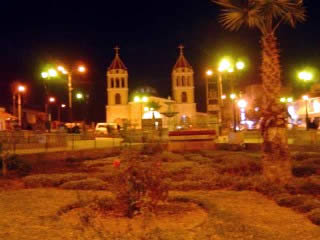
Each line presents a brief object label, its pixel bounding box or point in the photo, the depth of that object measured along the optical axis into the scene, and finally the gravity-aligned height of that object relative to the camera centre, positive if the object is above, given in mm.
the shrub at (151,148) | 21734 -824
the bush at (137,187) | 7816 -958
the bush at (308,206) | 8141 -1420
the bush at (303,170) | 13223 -1280
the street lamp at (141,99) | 69625 +5389
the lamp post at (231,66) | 26797 +3723
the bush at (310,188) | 10188 -1379
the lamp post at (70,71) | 30419 +4233
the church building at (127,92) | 82519 +7199
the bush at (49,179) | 12134 -1225
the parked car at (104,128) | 47006 +542
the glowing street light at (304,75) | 33000 +3772
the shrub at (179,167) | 14211 -1204
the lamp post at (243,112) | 63056 +2332
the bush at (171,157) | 18094 -1075
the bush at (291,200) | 8694 -1409
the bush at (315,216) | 7319 -1465
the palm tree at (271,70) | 10953 +1429
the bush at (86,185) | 11227 -1281
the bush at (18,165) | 15200 -1018
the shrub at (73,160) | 19078 -1143
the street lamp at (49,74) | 29647 +3953
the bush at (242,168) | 13582 -1188
